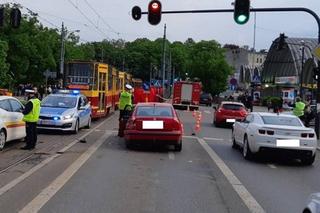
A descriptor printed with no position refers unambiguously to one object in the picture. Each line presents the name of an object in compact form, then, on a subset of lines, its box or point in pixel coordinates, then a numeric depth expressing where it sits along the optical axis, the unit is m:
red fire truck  52.31
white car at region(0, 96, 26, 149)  15.62
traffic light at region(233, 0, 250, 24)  20.22
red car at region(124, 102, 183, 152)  16.45
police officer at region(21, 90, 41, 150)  16.05
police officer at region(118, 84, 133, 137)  21.39
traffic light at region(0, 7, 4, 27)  24.02
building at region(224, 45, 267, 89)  164.88
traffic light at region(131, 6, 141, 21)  22.69
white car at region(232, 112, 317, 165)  14.88
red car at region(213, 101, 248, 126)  30.44
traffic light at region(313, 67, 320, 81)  22.81
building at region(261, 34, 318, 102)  77.67
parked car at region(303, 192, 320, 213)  5.48
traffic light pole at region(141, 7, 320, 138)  21.26
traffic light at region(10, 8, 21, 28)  24.14
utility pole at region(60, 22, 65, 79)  57.86
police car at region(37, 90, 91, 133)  20.94
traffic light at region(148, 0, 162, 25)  21.77
